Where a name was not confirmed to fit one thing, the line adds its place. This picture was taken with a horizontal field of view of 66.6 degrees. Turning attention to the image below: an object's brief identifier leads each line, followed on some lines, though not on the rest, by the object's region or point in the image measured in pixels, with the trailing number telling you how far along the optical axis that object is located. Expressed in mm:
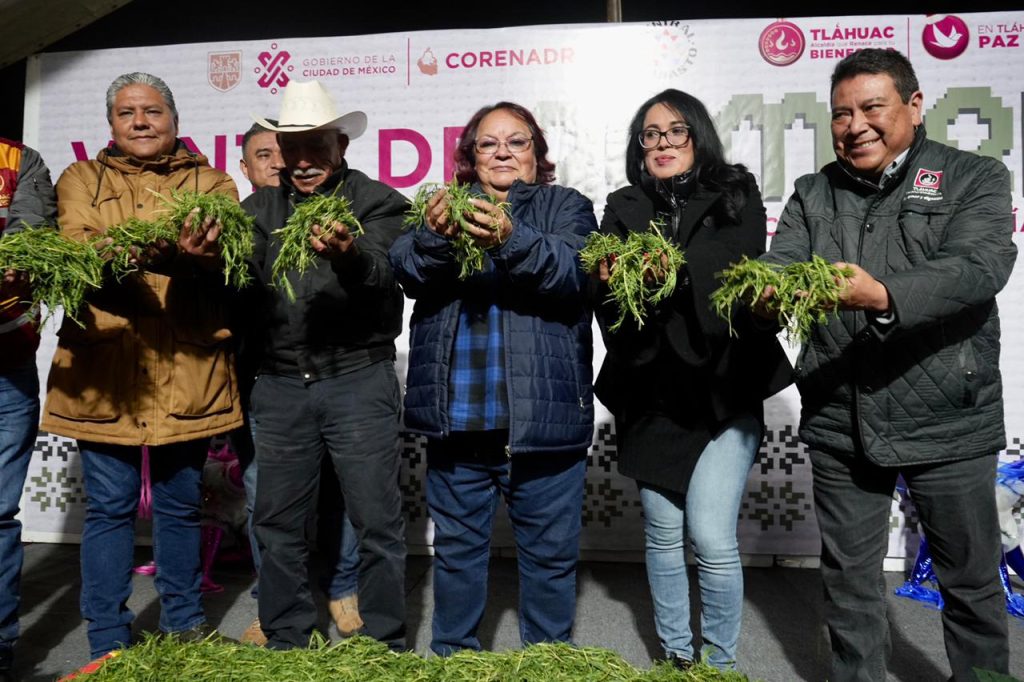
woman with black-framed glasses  2857
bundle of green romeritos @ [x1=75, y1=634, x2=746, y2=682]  1874
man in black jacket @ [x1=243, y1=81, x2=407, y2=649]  3143
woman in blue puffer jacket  2918
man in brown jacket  3186
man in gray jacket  2555
